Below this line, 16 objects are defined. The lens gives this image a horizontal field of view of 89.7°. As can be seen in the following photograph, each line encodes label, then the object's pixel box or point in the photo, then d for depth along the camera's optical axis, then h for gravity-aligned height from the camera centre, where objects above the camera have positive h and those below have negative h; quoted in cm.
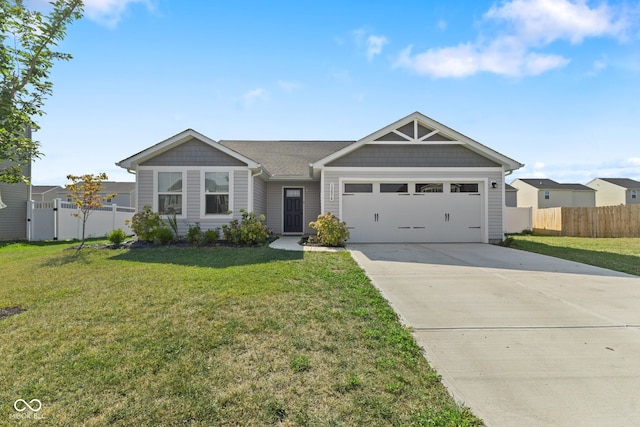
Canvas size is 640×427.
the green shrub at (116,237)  1020 -70
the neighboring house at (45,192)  2819 +209
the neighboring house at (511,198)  3269 +190
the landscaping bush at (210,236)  1061 -68
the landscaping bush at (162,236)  1045 -68
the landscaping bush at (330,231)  1049 -49
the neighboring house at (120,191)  2986 +227
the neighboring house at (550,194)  3250 +238
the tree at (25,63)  432 +212
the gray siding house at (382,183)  1128 +117
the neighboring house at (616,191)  3453 +288
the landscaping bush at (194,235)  1070 -66
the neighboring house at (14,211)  1341 +16
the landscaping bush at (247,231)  1047 -50
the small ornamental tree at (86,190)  1003 +79
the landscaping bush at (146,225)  1056 -32
